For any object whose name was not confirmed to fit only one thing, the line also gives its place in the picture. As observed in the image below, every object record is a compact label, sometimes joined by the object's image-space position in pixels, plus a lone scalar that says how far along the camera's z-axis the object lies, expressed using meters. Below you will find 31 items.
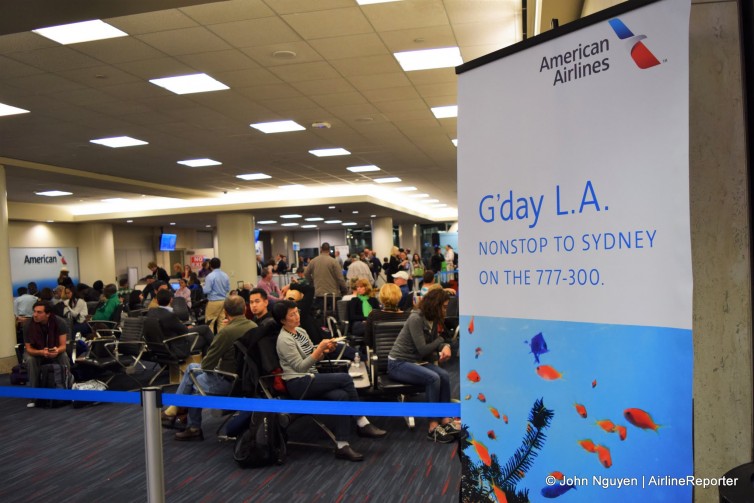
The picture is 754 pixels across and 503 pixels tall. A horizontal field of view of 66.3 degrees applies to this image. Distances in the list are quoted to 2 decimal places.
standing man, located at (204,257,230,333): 9.88
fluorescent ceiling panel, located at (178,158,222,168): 11.62
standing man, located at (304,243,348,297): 10.43
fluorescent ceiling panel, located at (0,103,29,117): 7.21
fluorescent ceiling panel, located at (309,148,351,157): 11.02
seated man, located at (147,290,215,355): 7.08
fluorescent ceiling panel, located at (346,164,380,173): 13.41
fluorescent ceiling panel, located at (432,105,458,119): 8.26
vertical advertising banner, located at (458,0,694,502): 1.53
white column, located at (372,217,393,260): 26.19
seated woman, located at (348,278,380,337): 7.45
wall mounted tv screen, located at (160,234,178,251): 25.39
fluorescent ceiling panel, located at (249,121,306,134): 8.72
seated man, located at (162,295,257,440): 5.07
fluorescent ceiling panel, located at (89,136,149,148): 9.30
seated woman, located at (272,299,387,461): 4.62
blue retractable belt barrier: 2.78
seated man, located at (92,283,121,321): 8.92
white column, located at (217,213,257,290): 19.33
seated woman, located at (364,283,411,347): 6.00
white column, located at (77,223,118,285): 22.17
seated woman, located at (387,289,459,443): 5.04
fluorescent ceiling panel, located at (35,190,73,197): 15.86
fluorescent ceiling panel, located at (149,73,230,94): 6.39
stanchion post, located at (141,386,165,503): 2.98
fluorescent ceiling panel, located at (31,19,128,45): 4.88
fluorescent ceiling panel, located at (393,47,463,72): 5.96
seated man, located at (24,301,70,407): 6.70
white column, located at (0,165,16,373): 9.49
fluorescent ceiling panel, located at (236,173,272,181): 13.75
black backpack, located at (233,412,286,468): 4.43
